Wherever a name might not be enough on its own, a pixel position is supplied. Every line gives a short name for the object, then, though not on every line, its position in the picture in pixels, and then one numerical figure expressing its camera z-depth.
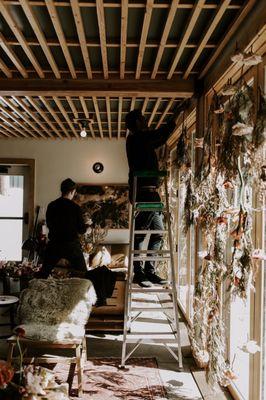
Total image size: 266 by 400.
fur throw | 3.93
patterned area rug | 3.59
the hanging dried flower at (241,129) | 2.32
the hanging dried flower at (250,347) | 2.45
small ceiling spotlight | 6.59
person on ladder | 4.29
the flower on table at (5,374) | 1.93
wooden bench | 3.56
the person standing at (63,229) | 4.90
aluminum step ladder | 4.08
